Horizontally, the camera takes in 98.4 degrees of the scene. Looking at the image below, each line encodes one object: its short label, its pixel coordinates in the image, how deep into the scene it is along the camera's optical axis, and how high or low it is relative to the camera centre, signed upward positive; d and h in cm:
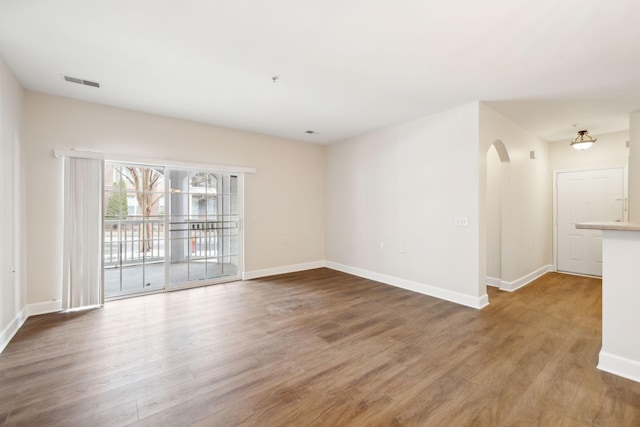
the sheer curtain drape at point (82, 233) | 360 -27
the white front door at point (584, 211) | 516 +4
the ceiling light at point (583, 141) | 463 +121
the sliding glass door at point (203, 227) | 473 -24
